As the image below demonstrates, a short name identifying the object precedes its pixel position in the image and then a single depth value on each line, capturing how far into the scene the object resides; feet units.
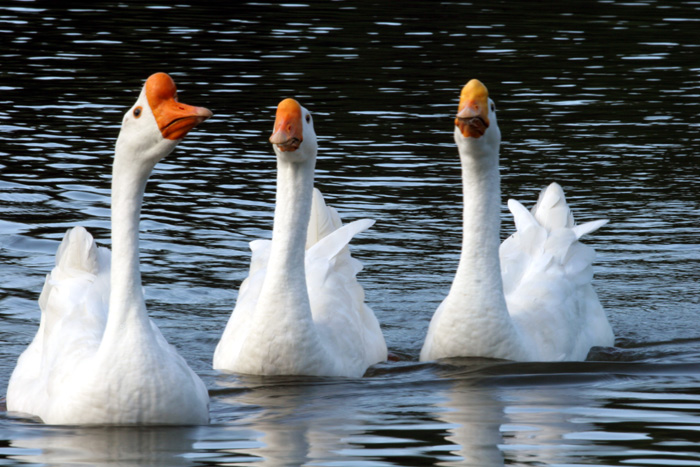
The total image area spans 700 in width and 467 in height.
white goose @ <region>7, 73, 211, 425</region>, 46.19
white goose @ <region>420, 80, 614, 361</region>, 61.46
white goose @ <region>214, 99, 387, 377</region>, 58.34
